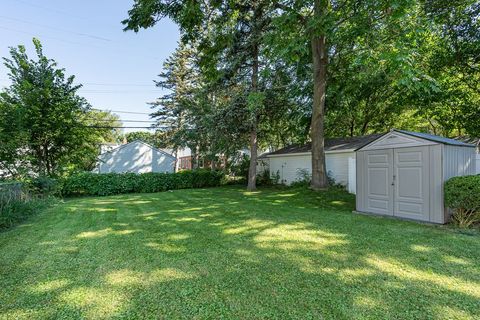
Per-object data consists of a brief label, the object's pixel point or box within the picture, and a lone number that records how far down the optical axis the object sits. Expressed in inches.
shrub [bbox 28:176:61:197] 359.3
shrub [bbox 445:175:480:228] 208.4
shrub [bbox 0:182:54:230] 228.9
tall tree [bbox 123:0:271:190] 306.0
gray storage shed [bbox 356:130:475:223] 228.8
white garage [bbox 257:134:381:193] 476.4
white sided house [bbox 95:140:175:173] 762.8
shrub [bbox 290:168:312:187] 539.0
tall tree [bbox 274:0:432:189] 288.0
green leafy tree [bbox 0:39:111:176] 420.2
